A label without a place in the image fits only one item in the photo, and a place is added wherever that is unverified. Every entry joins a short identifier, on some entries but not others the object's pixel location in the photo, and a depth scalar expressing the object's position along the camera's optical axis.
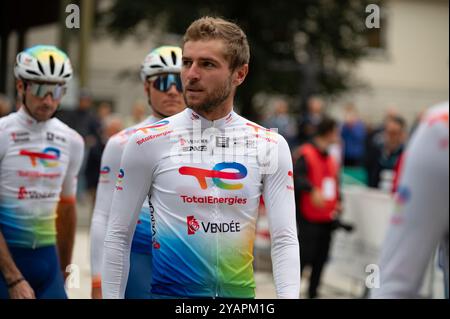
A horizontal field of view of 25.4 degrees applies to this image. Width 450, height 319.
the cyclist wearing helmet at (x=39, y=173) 6.52
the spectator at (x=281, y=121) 20.73
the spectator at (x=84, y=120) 20.53
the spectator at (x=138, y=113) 18.95
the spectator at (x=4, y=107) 16.67
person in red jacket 12.02
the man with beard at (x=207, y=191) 4.50
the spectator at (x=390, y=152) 12.43
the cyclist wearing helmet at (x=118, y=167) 6.06
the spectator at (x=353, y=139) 24.31
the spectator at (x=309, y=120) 17.08
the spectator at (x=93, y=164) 17.88
